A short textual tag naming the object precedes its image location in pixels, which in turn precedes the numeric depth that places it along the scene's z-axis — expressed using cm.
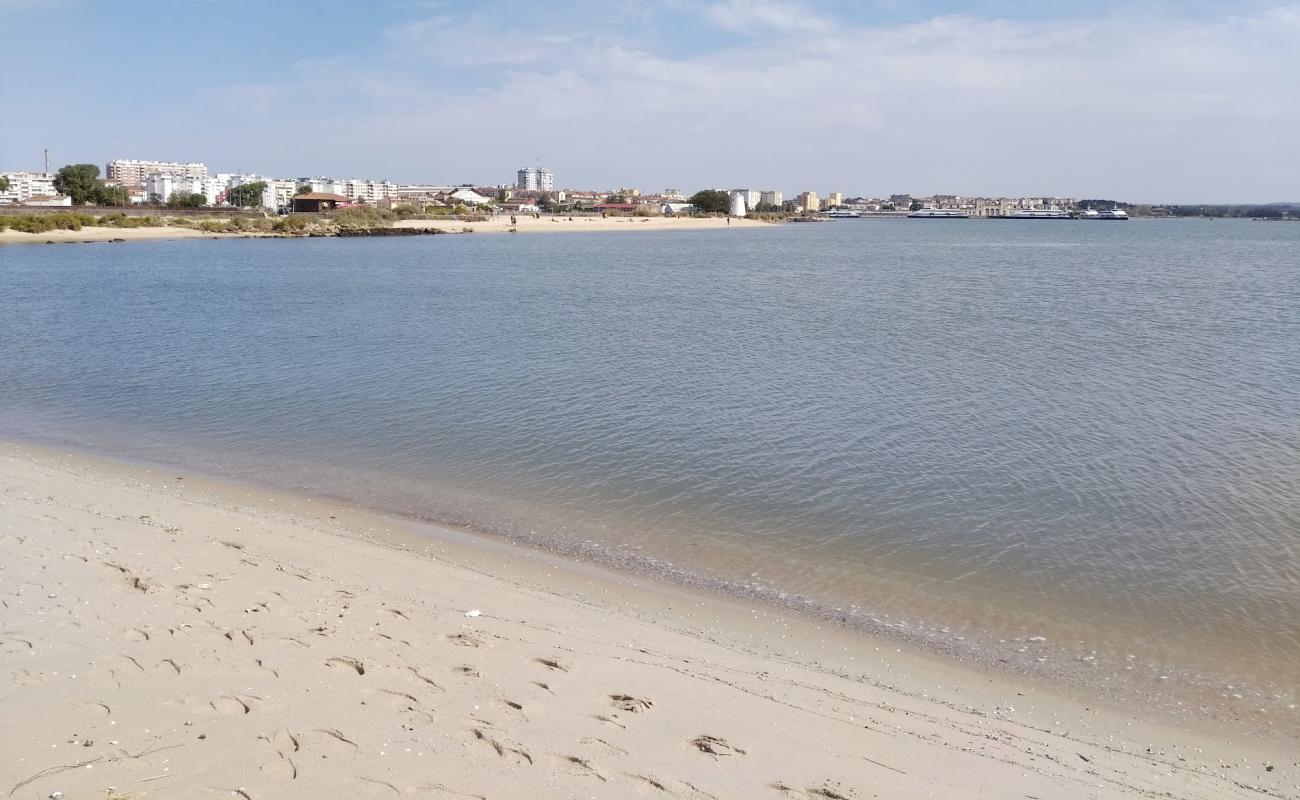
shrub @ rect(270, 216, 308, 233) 10050
